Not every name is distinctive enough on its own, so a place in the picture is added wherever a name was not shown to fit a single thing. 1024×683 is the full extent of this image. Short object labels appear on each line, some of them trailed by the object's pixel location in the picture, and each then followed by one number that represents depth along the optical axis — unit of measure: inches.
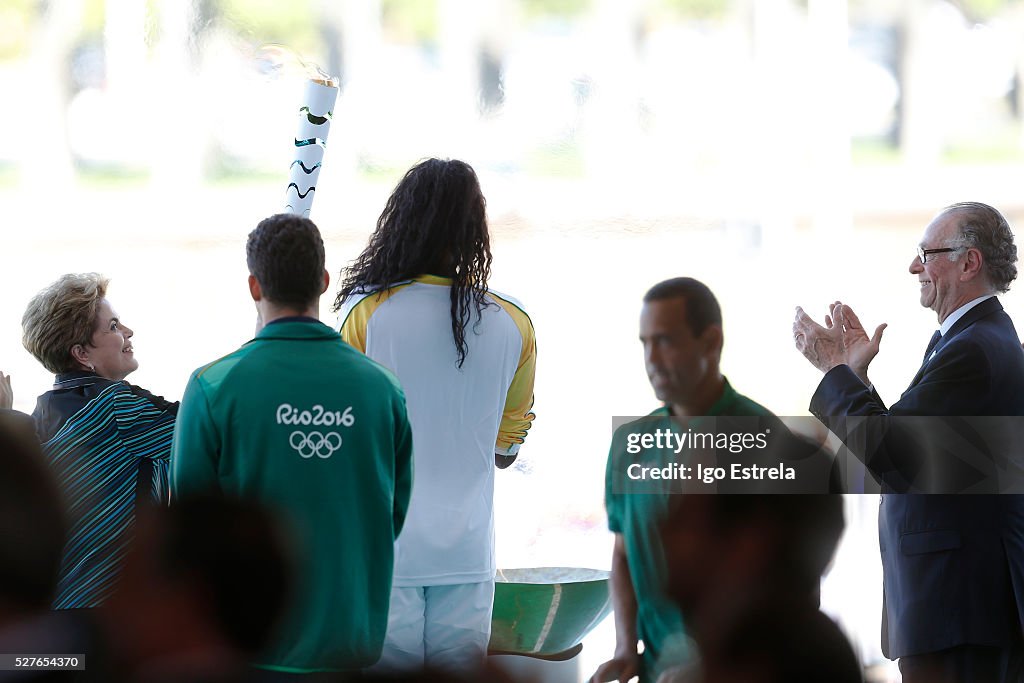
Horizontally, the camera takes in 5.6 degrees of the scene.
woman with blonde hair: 821.1
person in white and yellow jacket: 825.9
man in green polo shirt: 805.0
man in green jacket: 809.8
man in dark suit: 832.5
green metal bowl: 849.2
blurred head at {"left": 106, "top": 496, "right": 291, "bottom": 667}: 563.7
